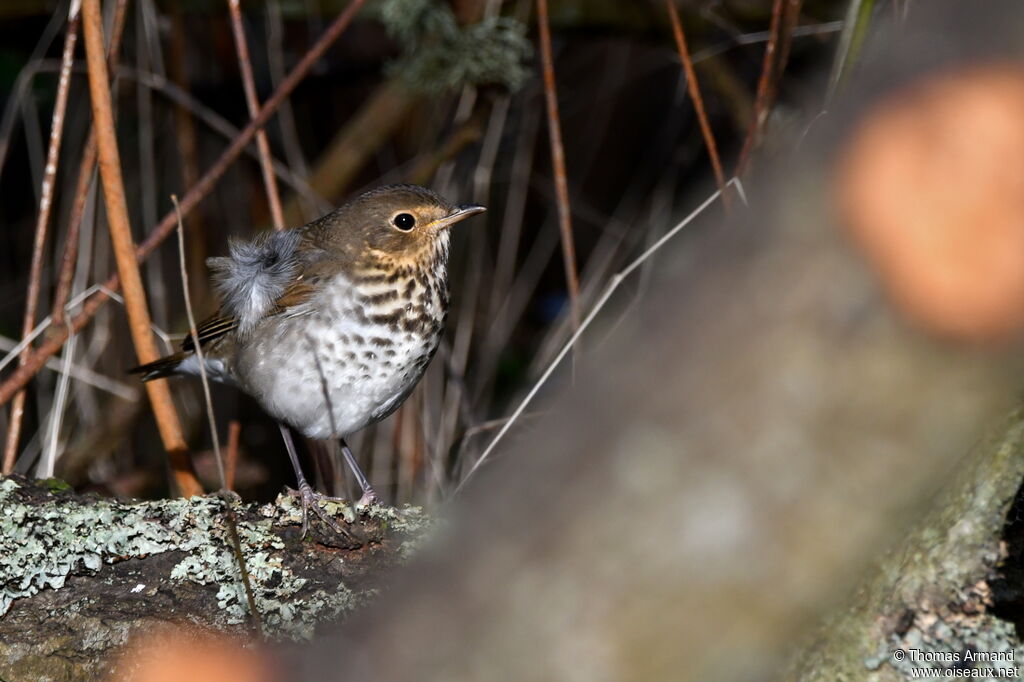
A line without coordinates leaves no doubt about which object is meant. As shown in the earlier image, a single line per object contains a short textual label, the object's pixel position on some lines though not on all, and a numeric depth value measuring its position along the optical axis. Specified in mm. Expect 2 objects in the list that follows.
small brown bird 4961
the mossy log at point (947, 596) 2115
